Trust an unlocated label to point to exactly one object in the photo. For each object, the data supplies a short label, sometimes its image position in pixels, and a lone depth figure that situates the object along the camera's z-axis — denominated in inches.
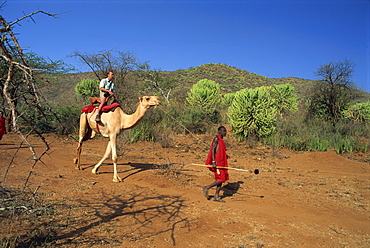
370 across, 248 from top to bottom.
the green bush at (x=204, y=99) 883.9
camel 314.2
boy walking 271.4
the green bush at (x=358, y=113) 826.0
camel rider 318.0
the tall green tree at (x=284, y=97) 974.4
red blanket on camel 319.6
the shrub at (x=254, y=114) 666.8
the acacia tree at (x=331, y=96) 783.1
